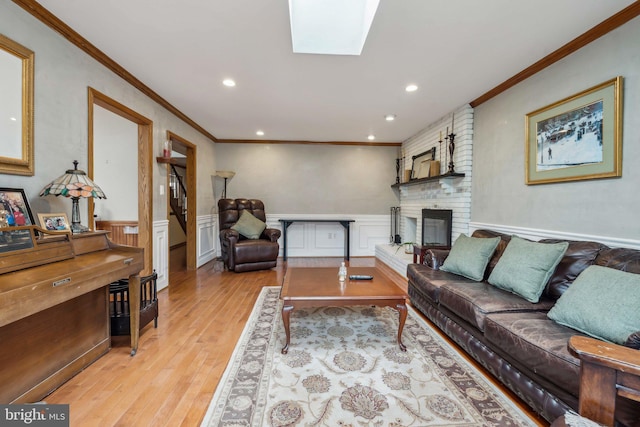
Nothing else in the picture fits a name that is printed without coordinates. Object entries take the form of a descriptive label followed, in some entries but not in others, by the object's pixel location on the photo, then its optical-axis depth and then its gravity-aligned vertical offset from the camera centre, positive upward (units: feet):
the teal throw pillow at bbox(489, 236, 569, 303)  6.43 -1.42
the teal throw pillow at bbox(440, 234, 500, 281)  8.18 -1.46
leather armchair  14.46 -1.93
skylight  7.32 +5.10
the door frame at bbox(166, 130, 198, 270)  15.23 +0.19
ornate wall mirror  5.45 +2.13
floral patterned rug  4.75 -3.58
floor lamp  17.67 +2.38
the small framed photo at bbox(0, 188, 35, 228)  5.28 +0.04
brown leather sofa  4.42 -2.34
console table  18.20 -1.06
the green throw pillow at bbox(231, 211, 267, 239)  15.96 -0.92
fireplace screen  13.15 -0.85
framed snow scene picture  6.46 +2.00
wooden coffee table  6.93 -2.20
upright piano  4.30 -1.65
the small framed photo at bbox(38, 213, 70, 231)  5.95 -0.25
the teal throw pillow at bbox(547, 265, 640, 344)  4.35 -1.65
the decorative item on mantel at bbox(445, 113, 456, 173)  12.48 +2.95
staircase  20.91 +1.30
